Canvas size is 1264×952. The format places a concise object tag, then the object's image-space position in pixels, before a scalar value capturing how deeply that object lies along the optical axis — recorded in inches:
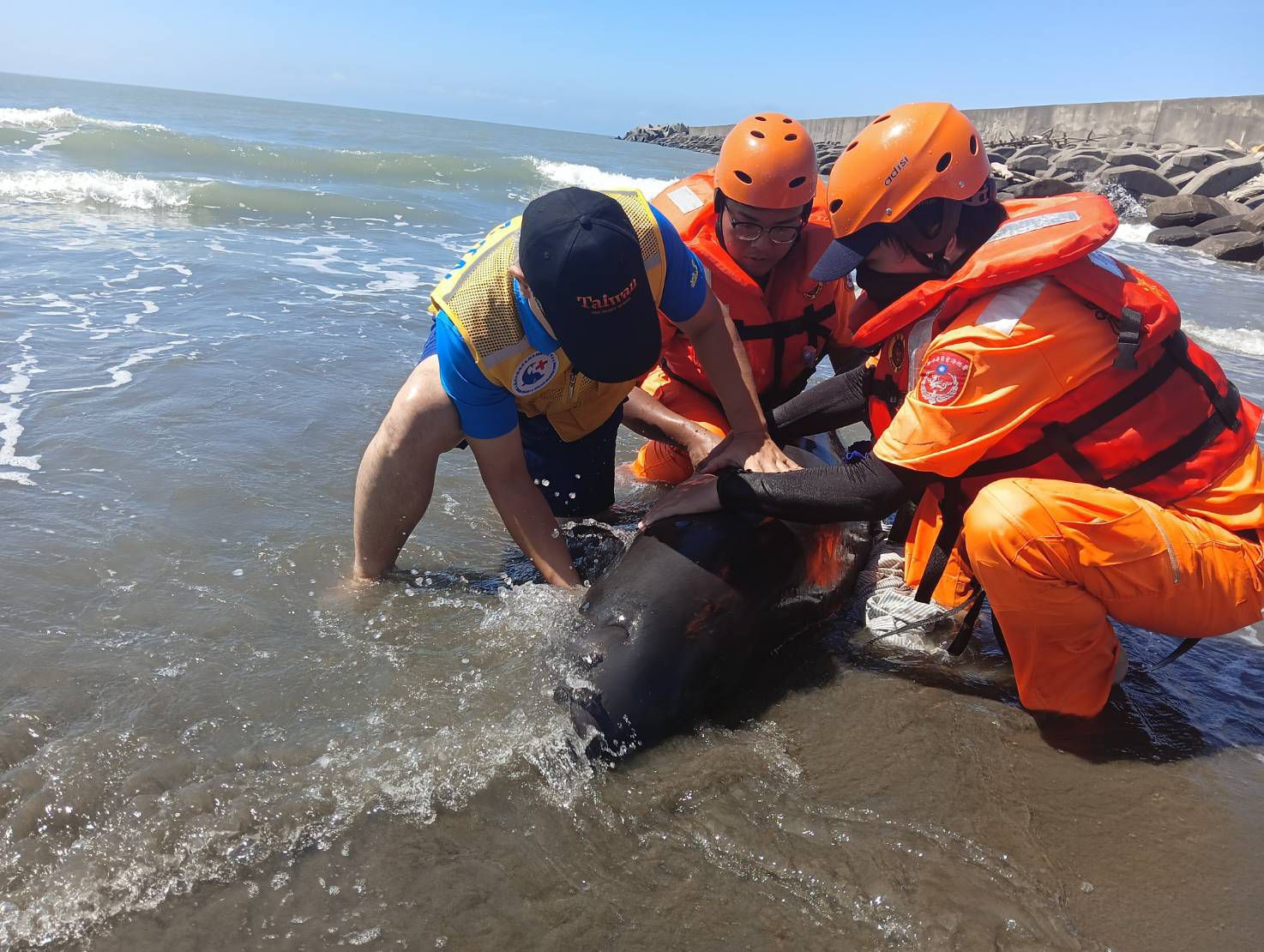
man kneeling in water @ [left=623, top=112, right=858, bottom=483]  161.2
